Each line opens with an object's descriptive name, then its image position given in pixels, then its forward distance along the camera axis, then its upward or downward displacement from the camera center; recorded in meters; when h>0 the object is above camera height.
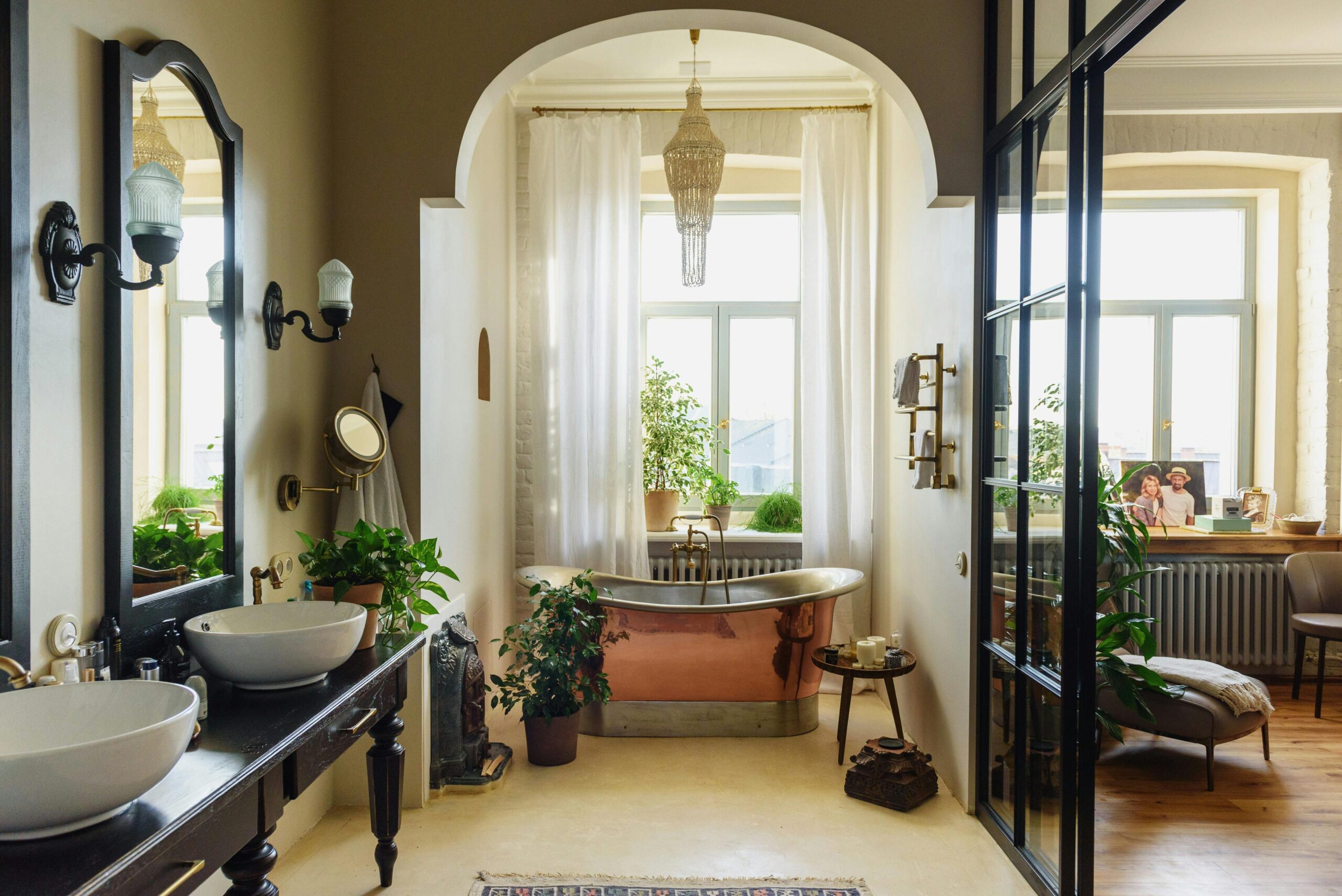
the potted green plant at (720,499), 4.68 -0.33
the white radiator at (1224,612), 4.54 -0.92
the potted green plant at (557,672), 3.42 -0.95
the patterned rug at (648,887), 2.47 -1.31
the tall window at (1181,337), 4.79 +0.58
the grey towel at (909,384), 3.32 +0.22
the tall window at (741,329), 4.99 +0.64
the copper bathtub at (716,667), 3.70 -1.00
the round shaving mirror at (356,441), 2.64 -0.01
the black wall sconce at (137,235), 1.64 +0.39
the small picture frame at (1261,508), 4.60 -0.36
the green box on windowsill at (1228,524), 4.51 -0.44
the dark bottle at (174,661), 1.82 -0.48
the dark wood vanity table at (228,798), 1.09 -0.56
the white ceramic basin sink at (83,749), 1.06 -0.43
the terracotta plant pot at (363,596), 2.36 -0.44
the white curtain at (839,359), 4.46 +0.42
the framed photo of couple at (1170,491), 4.74 -0.28
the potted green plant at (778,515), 4.75 -0.42
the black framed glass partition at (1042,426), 2.20 +0.04
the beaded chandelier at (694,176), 3.91 +1.22
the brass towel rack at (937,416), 3.14 +0.09
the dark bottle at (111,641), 1.76 -0.42
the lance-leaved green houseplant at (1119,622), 2.58 -0.56
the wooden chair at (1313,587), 4.15 -0.71
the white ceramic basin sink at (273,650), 1.76 -0.45
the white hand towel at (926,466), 3.22 -0.10
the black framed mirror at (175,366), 1.82 +0.17
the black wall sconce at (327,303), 2.48 +0.39
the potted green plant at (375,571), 2.39 -0.38
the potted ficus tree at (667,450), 4.71 -0.07
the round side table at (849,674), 3.33 -0.92
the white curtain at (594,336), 4.53 +0.54
